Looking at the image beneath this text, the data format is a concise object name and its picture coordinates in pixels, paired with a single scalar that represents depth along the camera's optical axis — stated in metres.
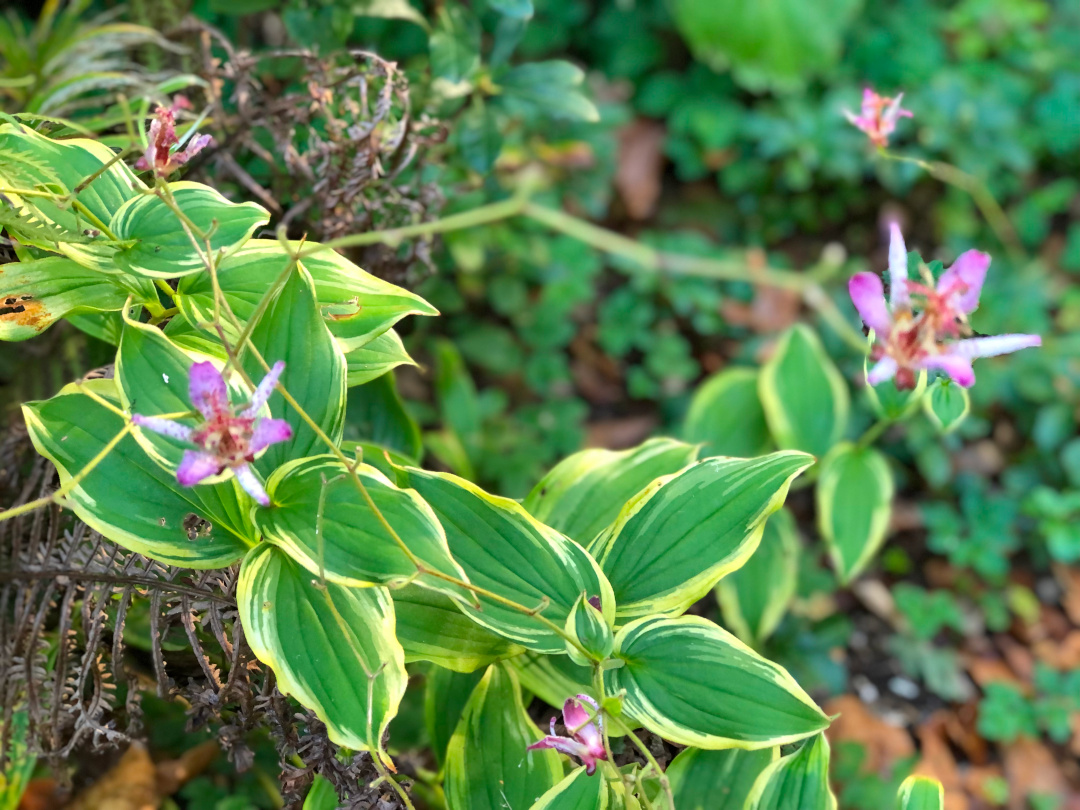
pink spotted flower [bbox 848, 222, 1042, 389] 0.57
